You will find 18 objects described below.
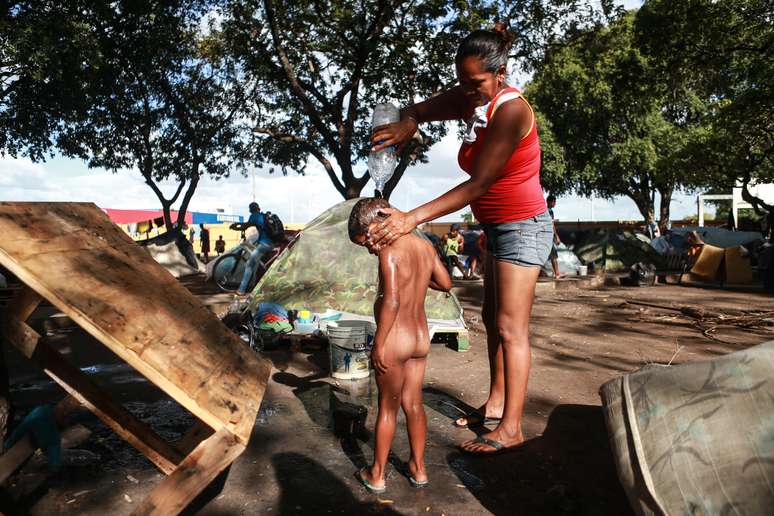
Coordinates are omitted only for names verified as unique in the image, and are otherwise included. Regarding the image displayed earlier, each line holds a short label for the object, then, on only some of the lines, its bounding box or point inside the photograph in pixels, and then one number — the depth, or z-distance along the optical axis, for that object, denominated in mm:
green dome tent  6273
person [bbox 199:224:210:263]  25067
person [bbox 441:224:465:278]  14391
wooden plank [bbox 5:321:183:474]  2248
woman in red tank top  2516
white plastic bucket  4562
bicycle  10680
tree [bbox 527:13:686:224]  23734
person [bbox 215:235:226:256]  23500
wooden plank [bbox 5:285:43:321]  2232
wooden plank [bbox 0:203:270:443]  1665
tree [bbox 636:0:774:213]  11516
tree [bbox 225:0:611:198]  12102
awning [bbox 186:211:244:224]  35897
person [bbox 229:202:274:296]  9617
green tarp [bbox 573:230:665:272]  17562
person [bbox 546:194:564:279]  13711
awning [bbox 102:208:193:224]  29741
